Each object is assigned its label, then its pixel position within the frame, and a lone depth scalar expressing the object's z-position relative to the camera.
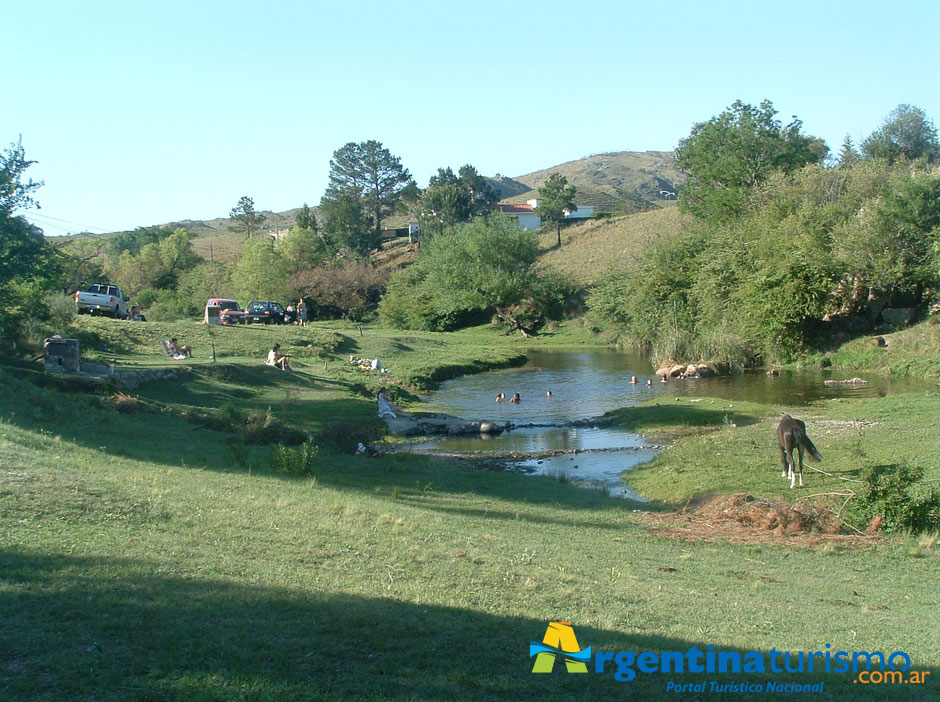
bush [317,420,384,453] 22.53
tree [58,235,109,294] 66.88
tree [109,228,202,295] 92.50
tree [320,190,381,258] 104.81
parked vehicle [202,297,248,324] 48.76
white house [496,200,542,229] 123.88
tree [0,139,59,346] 25.44
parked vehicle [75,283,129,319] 47.19
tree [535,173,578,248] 115.38
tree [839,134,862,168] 91.19
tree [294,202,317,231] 109.69
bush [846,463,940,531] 13.20
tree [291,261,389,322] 85.00
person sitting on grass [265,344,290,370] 36.03
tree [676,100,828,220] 68.75
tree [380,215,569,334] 76.12
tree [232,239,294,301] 86.50
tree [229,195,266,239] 135.50
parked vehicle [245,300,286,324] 61.81
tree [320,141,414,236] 116.69
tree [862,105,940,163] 103.12
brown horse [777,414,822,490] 17.48
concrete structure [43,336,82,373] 25.22
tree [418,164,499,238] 109.94
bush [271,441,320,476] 16.12
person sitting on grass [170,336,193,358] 36.12
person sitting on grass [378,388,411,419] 30.08
